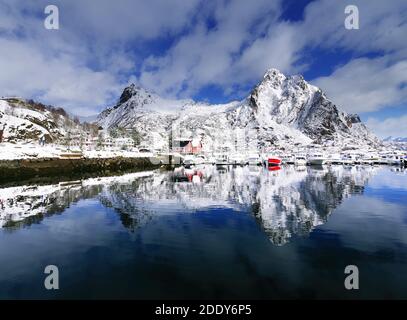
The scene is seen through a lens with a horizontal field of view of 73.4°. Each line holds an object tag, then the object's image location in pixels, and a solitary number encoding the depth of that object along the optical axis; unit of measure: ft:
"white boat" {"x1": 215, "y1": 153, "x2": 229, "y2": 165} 370.20
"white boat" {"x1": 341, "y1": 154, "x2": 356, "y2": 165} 391.86
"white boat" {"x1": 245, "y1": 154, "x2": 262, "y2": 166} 367.31
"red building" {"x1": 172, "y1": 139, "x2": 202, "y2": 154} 572.10
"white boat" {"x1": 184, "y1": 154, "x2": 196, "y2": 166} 371.29
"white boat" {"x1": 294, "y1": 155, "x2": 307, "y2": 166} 368.27
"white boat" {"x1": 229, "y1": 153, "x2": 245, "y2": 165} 373.40
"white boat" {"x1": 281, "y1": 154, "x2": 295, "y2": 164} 403.13
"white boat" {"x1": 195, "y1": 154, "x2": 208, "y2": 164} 388.92
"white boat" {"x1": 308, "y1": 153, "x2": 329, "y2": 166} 383.45
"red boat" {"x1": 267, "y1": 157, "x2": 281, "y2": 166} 333.62
